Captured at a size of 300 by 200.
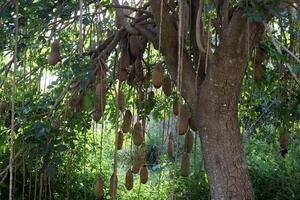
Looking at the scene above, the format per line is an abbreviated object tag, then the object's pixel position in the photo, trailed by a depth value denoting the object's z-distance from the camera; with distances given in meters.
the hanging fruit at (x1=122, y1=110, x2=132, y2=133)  2.27
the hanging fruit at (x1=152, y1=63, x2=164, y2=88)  1.88
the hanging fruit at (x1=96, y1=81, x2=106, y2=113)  1.97
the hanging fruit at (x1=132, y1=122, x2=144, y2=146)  2.19
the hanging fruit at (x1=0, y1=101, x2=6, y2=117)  2.19
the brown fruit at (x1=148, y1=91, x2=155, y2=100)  2.71
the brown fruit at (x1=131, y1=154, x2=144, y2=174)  2.24
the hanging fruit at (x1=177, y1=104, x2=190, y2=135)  1.96
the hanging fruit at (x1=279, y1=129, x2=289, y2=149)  2.41
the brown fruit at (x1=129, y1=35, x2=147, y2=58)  2.35
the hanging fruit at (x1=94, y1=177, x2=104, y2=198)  2.13
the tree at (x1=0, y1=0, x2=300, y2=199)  1.89
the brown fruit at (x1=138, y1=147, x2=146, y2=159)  2.19
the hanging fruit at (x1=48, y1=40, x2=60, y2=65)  2.00
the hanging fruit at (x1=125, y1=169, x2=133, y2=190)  2.27
